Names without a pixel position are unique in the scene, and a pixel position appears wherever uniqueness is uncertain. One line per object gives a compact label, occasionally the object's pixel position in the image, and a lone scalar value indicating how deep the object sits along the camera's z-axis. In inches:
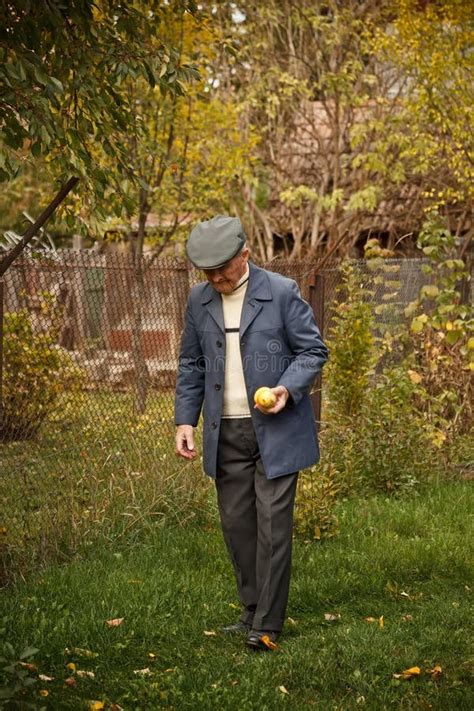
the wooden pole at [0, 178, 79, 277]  203.9
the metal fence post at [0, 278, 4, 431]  254.2
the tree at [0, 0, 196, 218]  189.5
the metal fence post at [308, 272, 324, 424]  404.8
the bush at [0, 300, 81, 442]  277.9
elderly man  206.8
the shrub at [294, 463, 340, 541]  283.3
